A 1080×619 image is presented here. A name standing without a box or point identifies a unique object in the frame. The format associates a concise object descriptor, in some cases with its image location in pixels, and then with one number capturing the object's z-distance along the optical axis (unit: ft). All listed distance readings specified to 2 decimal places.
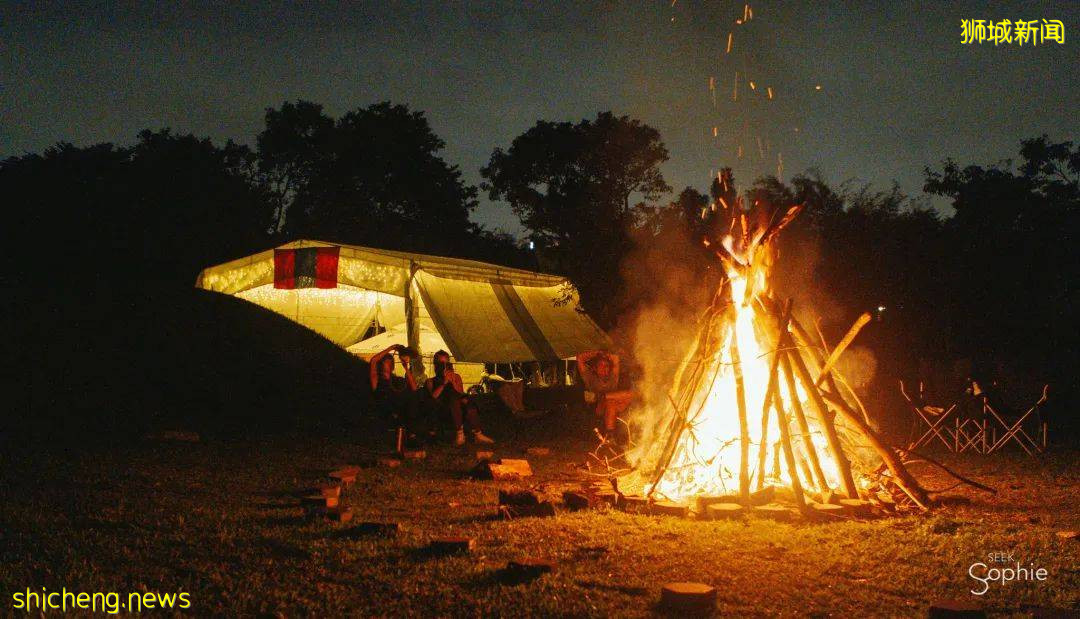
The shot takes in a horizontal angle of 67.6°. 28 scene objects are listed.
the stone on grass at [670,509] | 22.21
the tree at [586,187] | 55.16
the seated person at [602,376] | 41.52
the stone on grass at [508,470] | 29.12
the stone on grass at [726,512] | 21.90
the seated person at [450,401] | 38.81
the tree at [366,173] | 119.34
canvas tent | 54.24
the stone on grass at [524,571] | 15.80
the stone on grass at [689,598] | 13.98
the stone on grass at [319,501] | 22.40
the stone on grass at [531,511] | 22.13
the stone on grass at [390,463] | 31.26
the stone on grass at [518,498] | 23.00
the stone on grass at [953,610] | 13.28
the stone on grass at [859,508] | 21.93
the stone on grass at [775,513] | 21.71
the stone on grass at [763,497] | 22.91
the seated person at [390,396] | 36.14
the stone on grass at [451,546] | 17.74
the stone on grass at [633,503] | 22.95
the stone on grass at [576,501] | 23.17
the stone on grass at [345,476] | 27.18
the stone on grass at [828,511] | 21.67
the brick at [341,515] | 20.56
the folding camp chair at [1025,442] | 35.68
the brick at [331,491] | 23.21
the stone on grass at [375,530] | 19.26
